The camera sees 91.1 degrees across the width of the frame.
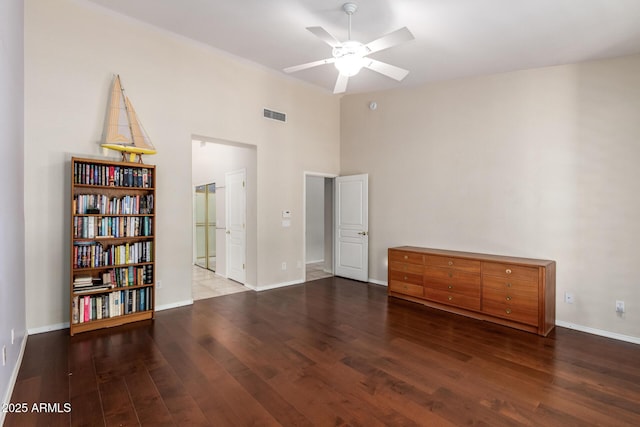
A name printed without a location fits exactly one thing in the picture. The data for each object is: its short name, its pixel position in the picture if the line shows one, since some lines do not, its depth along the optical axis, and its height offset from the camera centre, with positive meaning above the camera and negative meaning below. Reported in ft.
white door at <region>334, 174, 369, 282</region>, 19.58 -0.91
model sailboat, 12.07 +3.32
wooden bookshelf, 11.36 -1.17
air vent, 17.48 +5.55
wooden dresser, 11.83 -3.12
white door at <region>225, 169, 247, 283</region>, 18.63 -0.65
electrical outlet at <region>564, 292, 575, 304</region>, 12.46 -3.43
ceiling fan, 8.73 +4.87
